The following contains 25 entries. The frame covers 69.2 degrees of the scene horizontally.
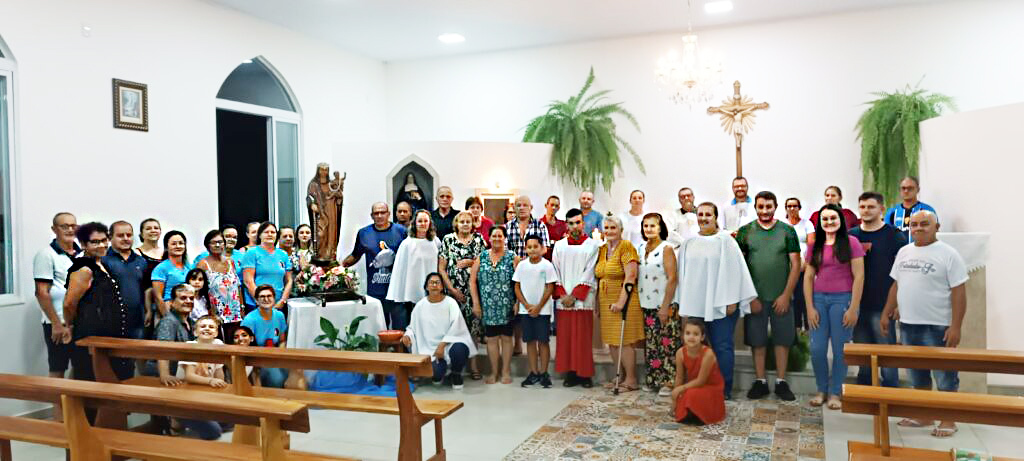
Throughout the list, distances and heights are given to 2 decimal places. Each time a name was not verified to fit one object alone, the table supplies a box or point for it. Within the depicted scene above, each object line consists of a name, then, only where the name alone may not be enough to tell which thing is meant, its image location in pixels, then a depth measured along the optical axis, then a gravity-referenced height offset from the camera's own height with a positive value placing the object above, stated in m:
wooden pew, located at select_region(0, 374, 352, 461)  2.70 -0.71
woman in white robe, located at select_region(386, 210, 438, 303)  6.26 -0.31
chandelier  8.06 +1.67
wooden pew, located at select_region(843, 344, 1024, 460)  2.62 -0.67
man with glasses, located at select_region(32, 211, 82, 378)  5.03 -0.32
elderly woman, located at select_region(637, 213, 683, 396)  5.59 -0.62
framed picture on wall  6.43 +1.14
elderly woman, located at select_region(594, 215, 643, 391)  5.75 -0.57
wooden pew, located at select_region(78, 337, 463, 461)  3.61 -0.69
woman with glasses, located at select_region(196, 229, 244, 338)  5.58 -0.39
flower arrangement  6.05 -0.41
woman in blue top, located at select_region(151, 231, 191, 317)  5.13 -0.27
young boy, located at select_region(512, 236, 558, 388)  6.00 -0.60
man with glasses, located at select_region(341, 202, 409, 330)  6.43 -0.20
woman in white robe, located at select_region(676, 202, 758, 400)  5.30 -0.44
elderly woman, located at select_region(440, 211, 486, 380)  6.27 -0.29
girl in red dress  4.82 -1.07
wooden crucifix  8.22 +1.23
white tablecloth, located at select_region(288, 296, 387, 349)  5.75 -0.70
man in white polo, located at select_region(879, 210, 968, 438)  4.45 -0.46
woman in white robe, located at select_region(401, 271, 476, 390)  5.93 -0.82
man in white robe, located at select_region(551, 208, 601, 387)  5.93 -0.66
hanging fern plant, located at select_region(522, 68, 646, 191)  9.16 +1.09
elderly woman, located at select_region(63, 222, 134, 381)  4.35 -0.37
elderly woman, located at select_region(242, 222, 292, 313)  5.98 -0.30
